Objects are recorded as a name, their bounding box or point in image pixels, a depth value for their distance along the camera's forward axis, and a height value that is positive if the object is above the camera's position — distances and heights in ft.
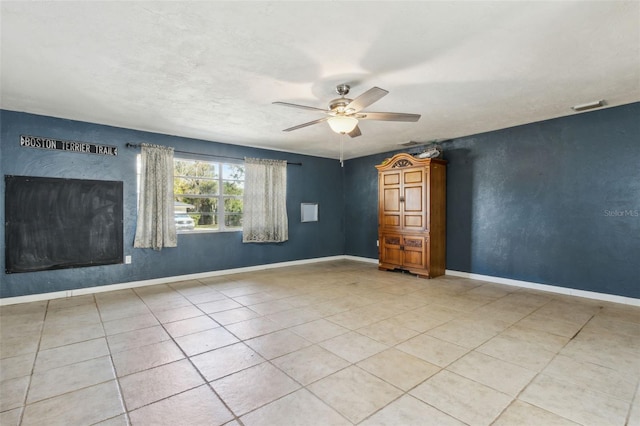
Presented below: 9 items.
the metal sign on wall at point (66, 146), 12.94 +3.05
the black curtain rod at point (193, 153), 15.21 +3.38
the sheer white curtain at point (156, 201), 15.34 +0.55
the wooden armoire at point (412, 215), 17.21 -0.24
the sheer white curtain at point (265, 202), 19.11 +0.62
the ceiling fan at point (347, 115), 9.81 +3.26
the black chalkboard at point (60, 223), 12.71 -0.51
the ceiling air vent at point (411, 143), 18.86 +4.34
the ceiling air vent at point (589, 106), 11.94 +4.30
